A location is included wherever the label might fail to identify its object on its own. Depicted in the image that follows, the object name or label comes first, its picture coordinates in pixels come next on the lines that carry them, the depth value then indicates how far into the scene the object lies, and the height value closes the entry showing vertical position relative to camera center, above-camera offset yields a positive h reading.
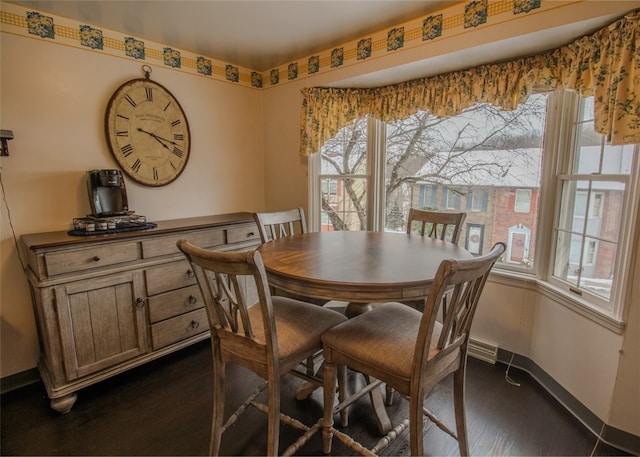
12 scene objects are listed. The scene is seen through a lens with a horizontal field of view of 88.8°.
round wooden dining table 1.31 -0.39
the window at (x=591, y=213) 1.69 -0.20
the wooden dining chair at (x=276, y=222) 2.21 -0.28
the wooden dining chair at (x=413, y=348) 1.13 -0.68
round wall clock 2.35 +0.39
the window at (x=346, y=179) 3.00 +0.02
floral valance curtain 1.52 +0.60
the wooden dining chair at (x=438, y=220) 2.15 -0.27
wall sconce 1.83 +0.26
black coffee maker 2.14 -0.06
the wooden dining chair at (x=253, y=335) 1.17 -0.67
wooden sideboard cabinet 1.81 -0.72
